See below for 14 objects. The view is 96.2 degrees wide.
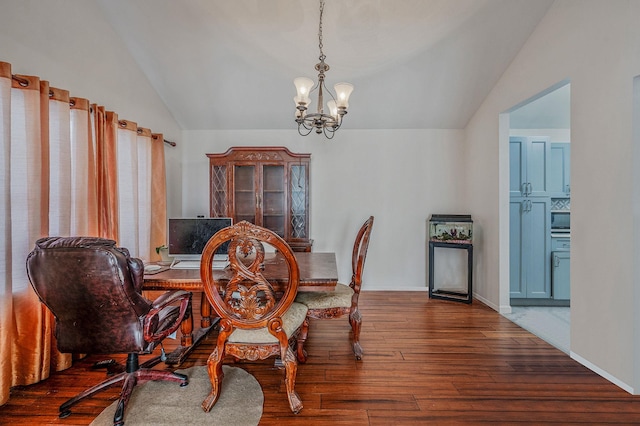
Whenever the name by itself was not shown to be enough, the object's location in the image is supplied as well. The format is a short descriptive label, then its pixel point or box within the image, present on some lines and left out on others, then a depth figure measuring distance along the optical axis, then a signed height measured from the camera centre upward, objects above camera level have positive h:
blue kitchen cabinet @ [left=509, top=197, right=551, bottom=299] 3.25 -0.41
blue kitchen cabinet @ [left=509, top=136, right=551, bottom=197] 3.28 +0.54
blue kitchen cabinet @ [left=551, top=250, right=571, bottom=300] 3.23 -0.68
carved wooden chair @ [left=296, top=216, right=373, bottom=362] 2.01 -0.64
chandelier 1.96 +0.76
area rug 1.50 -1.09
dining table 1.67 -0.41
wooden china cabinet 3.50 +0.27
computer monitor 2.23 -0.19
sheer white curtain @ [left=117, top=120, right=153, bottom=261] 2.70 +0.22
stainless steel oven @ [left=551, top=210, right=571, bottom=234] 3.45 -0.10
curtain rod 1.75 +0.81
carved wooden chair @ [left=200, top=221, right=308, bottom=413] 1.46 -0.56
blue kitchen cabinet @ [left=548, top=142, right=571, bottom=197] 3.32 +0.52
